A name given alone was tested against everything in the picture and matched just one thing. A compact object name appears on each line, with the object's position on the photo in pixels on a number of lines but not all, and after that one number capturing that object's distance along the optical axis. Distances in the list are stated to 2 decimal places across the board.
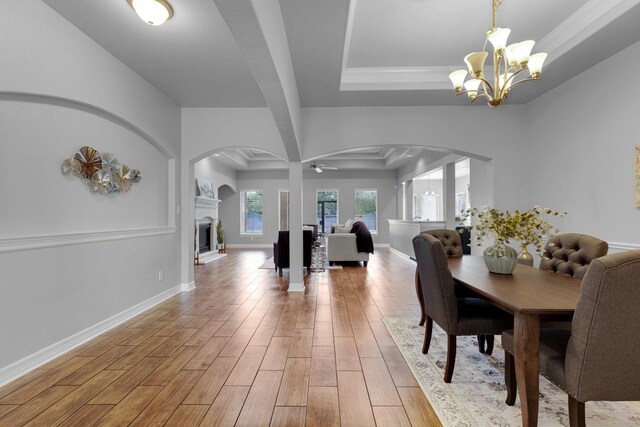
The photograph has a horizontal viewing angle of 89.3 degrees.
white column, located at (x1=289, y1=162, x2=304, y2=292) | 4.88
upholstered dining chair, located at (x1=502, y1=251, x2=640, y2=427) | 1.22
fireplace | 8.42
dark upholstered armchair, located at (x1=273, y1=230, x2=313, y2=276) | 6.03
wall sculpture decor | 2.92
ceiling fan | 8.52
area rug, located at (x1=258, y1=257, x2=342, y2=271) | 6.85
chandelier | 2.46
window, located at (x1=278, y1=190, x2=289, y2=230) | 11.29
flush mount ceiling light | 2.36
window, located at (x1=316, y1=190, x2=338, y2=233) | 11.45
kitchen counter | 7.24
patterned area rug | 1.79
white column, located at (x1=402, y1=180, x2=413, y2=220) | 10.18
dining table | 1.49
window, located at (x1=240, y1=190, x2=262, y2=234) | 11.35
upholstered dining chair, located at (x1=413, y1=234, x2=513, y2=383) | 2.06
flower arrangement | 2.21
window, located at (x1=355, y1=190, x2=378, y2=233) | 11.38
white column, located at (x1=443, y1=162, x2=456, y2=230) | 7.27
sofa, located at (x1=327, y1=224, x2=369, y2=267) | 7.14
